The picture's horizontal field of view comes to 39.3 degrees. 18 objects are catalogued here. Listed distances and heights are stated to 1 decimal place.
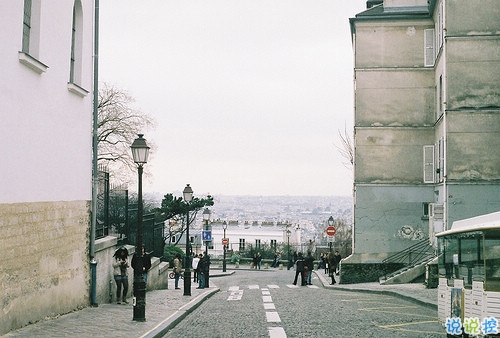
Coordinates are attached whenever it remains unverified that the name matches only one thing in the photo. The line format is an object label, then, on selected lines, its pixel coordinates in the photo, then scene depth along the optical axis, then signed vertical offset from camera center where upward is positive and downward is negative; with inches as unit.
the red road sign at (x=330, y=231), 1553.9 -59.1
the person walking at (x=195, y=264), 1764.9 -156.7
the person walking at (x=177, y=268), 1313.2 -127.0
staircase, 1226.0 -107.8
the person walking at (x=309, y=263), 1409.9 -120.2
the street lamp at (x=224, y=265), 2265.0 -199.1
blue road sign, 1695.4 -76.9
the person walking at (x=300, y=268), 1390.3 -126.8
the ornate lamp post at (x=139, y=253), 625.6 -46.8
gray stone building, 1397.6 +156.3
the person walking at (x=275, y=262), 2735.2 -226.5
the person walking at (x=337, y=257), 1715.7 -129.4
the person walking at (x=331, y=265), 1422.5 -125.5
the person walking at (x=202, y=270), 1283.2 -123.7
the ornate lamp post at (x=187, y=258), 987.9 -83.6
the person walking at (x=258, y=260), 2598.4 -208.8
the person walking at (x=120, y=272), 797.2 -79.8
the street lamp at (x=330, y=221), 1694.1 -40.4
